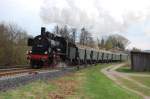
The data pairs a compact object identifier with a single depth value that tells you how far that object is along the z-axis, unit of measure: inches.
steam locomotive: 739.4
